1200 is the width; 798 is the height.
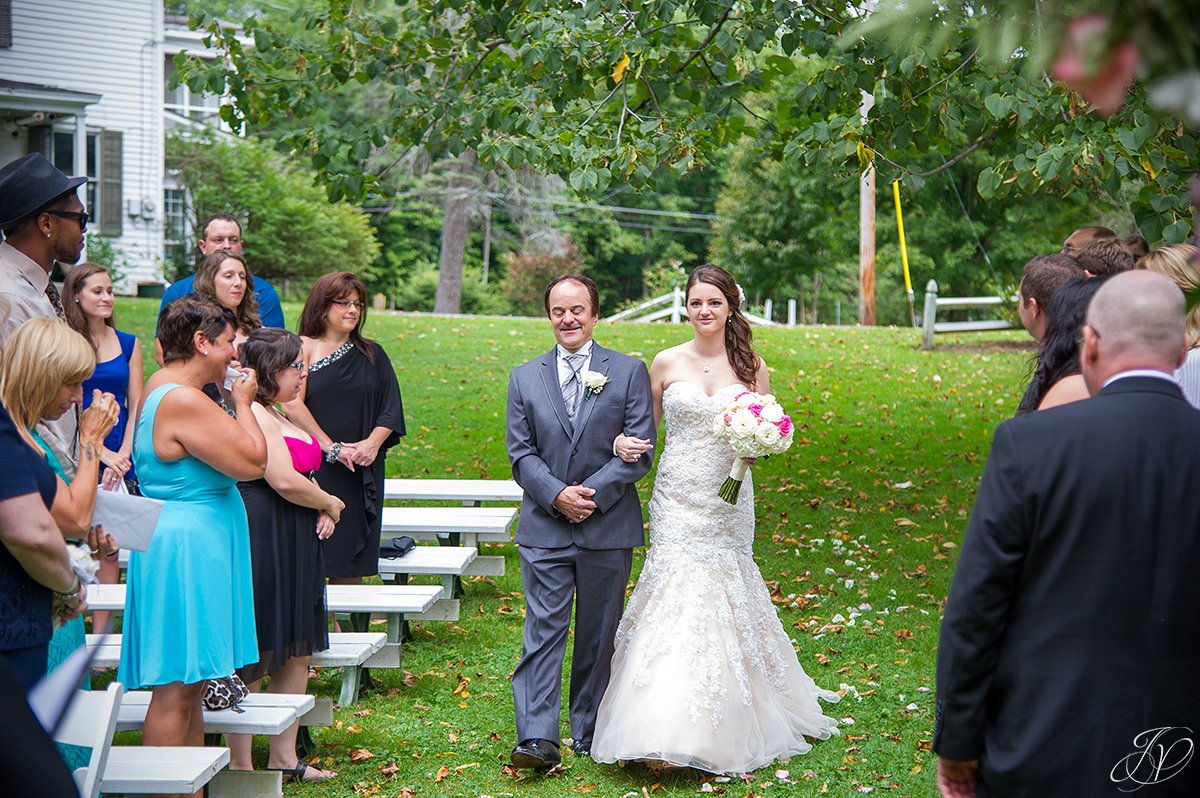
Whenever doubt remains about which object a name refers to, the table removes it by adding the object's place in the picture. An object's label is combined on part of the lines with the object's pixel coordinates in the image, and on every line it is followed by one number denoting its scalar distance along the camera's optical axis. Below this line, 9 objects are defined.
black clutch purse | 8.22
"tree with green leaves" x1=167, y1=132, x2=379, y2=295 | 31.31
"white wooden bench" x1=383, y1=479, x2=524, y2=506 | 9.71
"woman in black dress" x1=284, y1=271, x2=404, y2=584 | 7.38
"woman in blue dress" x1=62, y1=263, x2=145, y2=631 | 7.35
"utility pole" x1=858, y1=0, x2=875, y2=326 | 28.55
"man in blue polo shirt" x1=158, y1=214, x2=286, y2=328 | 7.63
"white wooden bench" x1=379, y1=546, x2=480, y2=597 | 7.95
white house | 25.52
